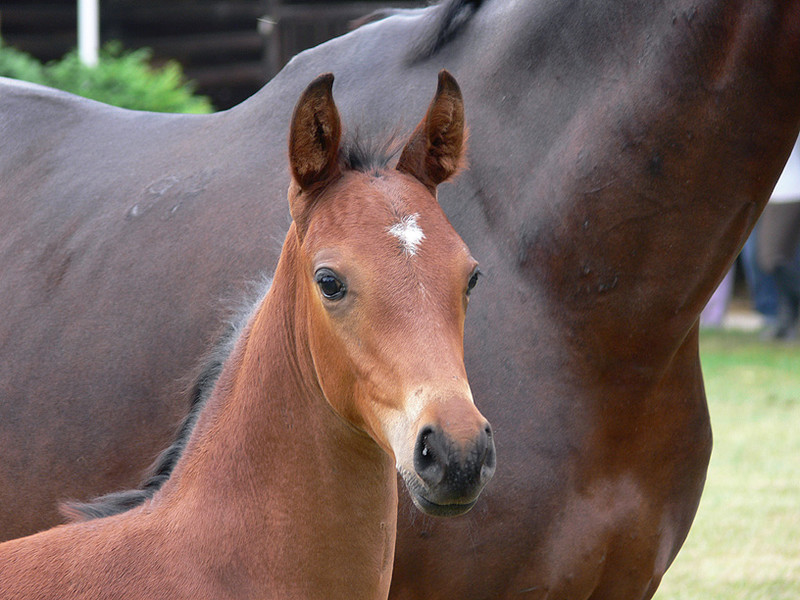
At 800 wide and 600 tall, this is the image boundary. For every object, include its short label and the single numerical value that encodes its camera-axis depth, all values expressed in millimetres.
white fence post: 17734
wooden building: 20812
